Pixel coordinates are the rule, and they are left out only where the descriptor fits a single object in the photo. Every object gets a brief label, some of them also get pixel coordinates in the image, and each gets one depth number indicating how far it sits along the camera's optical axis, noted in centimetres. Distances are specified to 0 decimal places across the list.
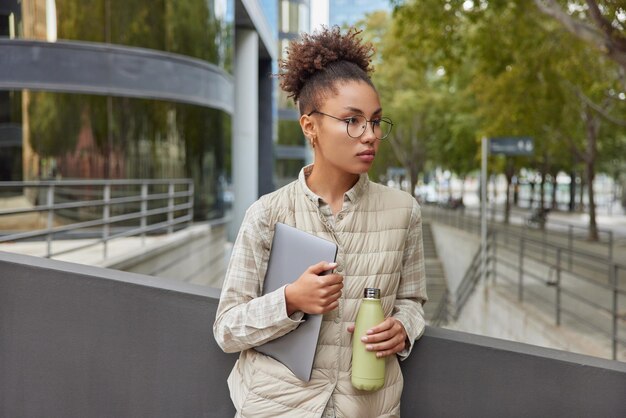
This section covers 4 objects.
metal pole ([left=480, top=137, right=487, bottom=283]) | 1402
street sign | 1491
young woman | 191
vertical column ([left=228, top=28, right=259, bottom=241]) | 2339
